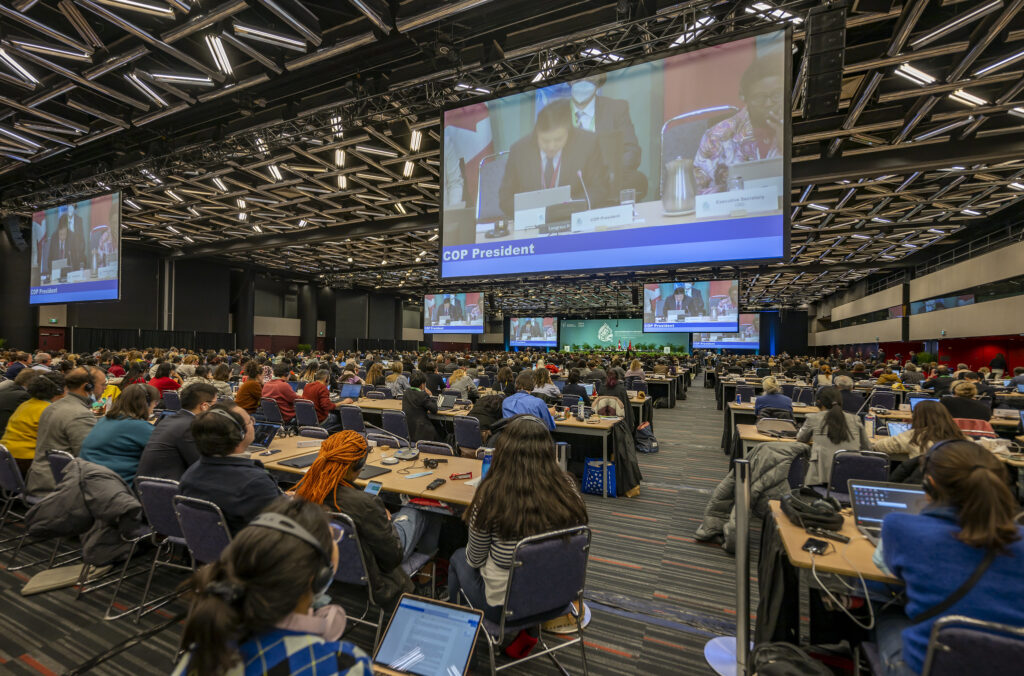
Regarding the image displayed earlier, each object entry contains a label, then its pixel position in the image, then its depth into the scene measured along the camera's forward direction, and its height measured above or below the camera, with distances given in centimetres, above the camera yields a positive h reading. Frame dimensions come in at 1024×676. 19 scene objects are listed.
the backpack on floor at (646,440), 788 -181
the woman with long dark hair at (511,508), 213 -82
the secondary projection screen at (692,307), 1504 +102
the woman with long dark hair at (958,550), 143 -68
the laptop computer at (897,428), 447 -86
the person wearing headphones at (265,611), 91 -58
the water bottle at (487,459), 308 -85
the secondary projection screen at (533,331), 3122 +21
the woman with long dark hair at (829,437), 416 -90
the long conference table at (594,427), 545 -111
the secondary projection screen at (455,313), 1784 +79
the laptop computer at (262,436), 426 -137
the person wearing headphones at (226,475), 243 -79
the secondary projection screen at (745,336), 2576 +8
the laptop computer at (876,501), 225 -82
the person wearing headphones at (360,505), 222 -84
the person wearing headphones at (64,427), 379 -83
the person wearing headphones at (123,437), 338 -81
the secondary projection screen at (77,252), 867 +150
